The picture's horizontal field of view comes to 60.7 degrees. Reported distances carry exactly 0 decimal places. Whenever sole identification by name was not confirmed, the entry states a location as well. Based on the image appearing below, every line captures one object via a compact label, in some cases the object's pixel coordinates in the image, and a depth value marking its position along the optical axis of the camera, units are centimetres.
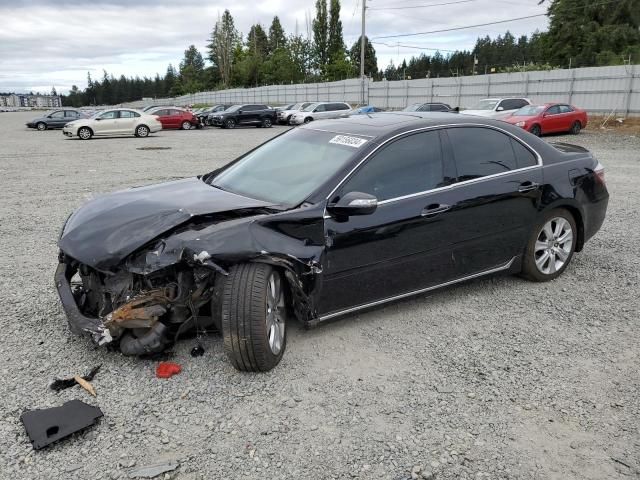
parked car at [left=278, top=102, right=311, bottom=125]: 3406
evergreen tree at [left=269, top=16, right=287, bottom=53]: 10894
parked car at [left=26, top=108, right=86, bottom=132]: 3377
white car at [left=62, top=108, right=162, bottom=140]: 2548
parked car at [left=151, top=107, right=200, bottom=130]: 3215
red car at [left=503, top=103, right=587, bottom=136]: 2136
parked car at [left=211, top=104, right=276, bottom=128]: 3369
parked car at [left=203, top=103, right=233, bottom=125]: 3491
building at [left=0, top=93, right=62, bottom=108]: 15627
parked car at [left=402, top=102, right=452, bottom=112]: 2373
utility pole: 4281
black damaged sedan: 341
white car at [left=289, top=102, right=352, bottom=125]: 3173
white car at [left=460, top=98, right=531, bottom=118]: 2303
